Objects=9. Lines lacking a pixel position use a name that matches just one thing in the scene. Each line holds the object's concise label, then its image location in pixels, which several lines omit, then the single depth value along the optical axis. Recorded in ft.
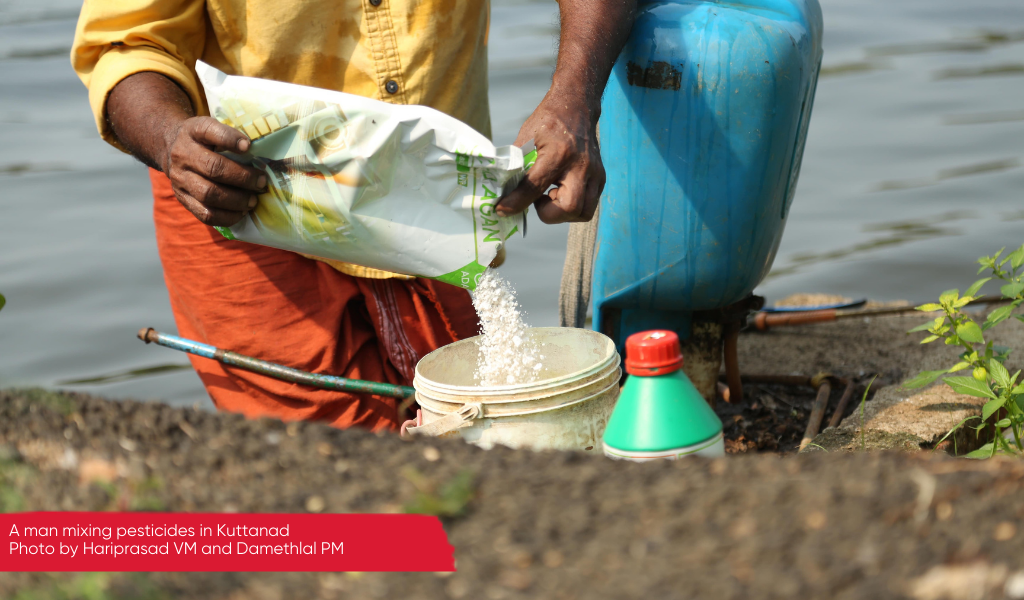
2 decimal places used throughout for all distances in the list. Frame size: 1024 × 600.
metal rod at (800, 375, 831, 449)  8.22
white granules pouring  7.39
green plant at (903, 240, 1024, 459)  7.34
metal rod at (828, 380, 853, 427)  8.26
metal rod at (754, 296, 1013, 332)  9.22
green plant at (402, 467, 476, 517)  6.15
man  7.34
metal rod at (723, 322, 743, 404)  8.50
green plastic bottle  6.66
